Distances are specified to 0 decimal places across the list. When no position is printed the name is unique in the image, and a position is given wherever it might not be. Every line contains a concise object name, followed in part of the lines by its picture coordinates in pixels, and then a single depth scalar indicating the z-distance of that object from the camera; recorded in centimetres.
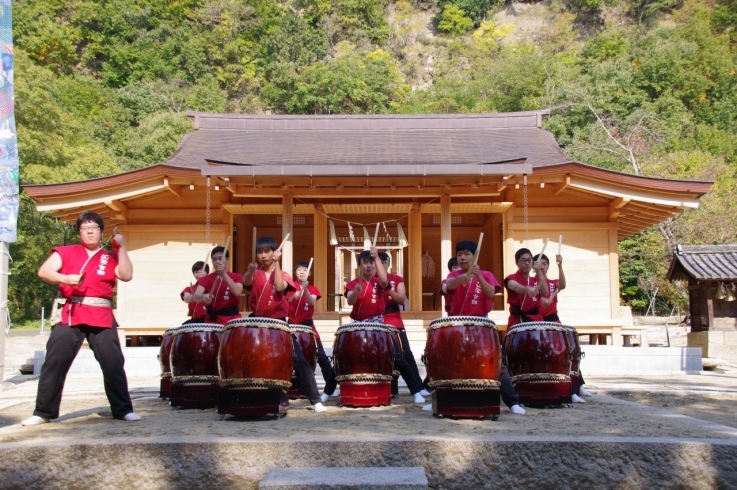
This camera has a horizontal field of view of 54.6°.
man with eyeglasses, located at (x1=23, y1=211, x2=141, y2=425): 518
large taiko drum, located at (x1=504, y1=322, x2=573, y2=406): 611
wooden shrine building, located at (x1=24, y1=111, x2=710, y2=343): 1259
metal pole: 948
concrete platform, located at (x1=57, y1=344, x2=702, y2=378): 1177
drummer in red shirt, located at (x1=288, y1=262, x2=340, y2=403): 703
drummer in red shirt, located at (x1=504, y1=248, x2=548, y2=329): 636
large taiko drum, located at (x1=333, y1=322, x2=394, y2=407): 630
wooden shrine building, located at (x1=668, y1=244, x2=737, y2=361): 1480
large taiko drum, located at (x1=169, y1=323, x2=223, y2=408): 619
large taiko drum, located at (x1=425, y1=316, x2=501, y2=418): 533
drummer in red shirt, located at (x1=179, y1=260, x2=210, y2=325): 693
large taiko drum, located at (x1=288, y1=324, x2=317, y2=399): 647
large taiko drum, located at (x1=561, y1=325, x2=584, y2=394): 640
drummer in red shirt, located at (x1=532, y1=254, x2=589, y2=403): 667
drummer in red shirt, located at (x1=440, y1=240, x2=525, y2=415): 575
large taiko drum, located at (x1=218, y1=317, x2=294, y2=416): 533
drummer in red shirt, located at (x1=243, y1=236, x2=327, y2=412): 584
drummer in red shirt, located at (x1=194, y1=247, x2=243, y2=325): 647
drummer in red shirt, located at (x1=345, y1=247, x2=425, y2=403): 670
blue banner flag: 930
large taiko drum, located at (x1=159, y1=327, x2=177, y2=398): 668
